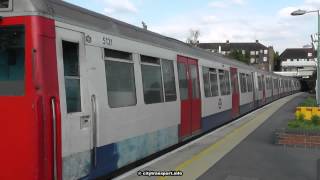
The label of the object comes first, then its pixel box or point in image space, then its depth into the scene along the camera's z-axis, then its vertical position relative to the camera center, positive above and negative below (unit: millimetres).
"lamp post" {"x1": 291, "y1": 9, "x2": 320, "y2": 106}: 20647 +4546
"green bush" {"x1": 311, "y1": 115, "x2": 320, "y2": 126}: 9346 -955
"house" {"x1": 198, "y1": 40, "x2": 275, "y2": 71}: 104451 +12799
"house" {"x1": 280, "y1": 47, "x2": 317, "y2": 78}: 88449 +11014
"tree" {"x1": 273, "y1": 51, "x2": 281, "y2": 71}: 106126 +8666
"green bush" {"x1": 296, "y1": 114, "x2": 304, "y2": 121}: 10132 -934
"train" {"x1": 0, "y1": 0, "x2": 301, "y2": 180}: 4121 +72
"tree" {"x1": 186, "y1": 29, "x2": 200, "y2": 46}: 63195 +10482
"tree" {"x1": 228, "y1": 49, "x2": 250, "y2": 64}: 74937 +7771
